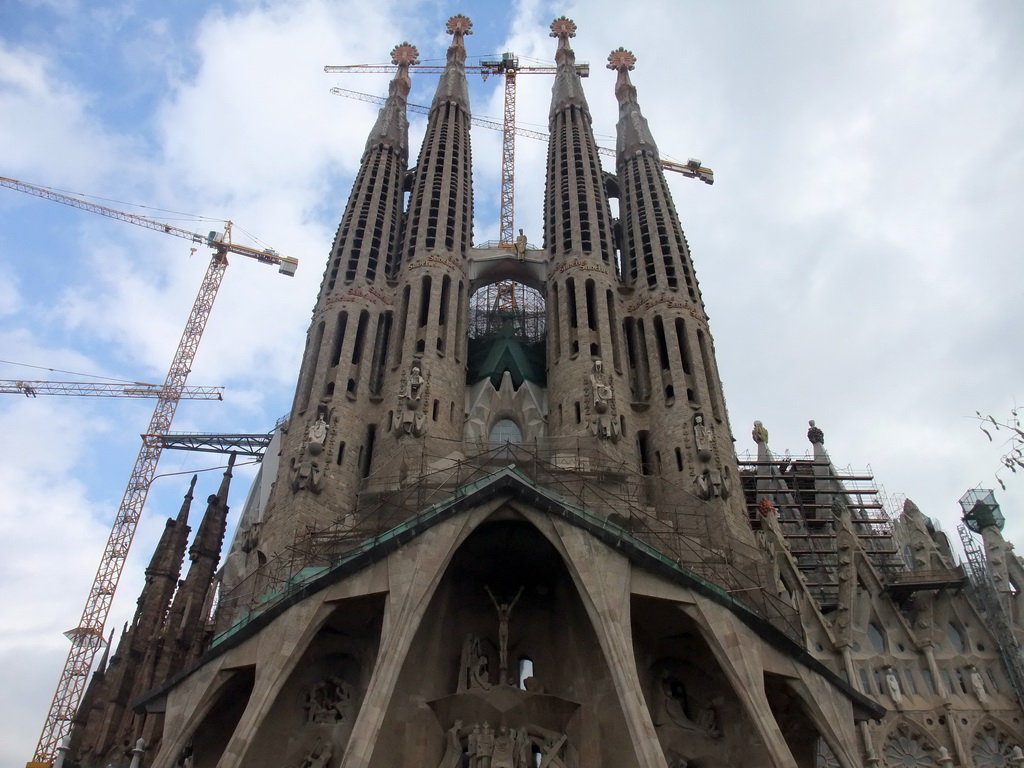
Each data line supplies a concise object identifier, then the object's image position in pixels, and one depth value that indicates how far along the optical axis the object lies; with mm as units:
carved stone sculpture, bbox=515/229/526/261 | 37047
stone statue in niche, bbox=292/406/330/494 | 26406
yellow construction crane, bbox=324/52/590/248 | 52375
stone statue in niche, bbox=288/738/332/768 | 21875
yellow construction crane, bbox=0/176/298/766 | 43562
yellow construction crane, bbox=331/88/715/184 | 60812
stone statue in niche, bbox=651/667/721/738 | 22875
